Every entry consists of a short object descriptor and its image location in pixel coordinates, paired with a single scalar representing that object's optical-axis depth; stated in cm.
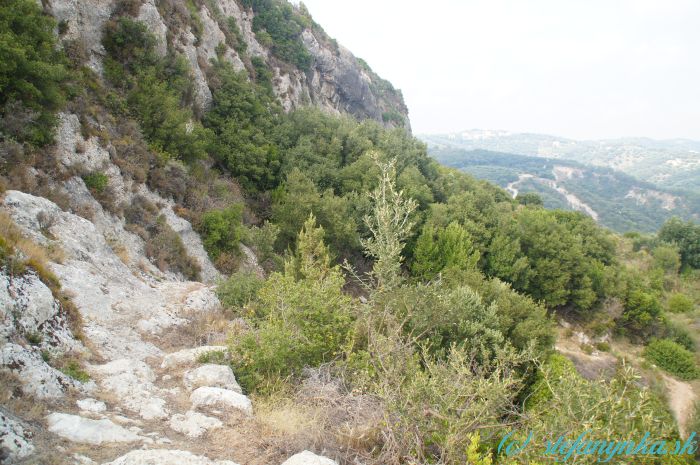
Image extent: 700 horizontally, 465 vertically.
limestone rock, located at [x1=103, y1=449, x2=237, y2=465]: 427
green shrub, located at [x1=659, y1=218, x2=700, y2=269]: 4916
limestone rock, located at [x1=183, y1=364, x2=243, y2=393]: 677
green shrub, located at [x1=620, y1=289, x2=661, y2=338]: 3039
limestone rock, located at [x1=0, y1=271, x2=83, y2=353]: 569
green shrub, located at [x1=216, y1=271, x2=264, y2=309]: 1149
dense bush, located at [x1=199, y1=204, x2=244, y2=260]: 1783
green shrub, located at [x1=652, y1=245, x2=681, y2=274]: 4638
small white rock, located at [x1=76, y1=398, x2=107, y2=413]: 536
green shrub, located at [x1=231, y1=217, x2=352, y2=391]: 707
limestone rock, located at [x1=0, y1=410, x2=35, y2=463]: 383
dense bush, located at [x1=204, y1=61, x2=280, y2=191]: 2492
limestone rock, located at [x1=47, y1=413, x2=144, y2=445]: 460
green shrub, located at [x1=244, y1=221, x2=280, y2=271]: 2002
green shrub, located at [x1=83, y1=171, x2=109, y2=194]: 1395
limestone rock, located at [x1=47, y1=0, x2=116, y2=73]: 1655
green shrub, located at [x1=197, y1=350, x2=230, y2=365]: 750
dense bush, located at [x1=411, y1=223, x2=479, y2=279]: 2462
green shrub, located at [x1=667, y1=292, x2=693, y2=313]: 3688
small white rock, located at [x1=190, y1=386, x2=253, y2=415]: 615
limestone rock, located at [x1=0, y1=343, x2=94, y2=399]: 511
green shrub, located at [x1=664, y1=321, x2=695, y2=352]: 3084
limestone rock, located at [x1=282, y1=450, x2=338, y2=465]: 471
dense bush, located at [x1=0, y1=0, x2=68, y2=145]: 1162
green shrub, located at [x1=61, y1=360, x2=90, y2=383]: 589
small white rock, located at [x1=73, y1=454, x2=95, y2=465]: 416
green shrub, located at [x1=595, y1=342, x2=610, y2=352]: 2806
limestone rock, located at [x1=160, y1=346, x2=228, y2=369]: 755
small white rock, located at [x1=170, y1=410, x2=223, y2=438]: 549
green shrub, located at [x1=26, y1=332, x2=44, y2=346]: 582
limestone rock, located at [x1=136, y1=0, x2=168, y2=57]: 2017
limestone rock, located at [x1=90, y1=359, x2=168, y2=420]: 587
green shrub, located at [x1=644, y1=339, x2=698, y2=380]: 2706
